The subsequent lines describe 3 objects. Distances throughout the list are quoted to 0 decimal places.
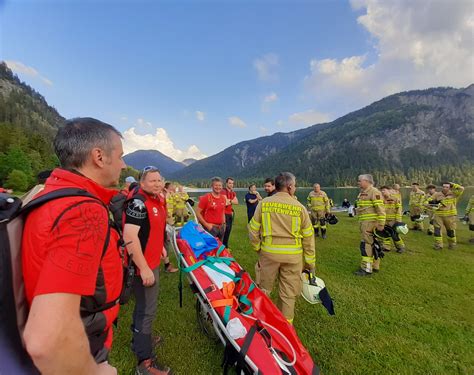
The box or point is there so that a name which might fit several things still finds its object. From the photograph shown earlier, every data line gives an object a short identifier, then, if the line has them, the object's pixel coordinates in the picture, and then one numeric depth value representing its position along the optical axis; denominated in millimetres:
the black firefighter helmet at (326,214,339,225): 10406
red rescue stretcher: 2297
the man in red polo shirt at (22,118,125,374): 902
